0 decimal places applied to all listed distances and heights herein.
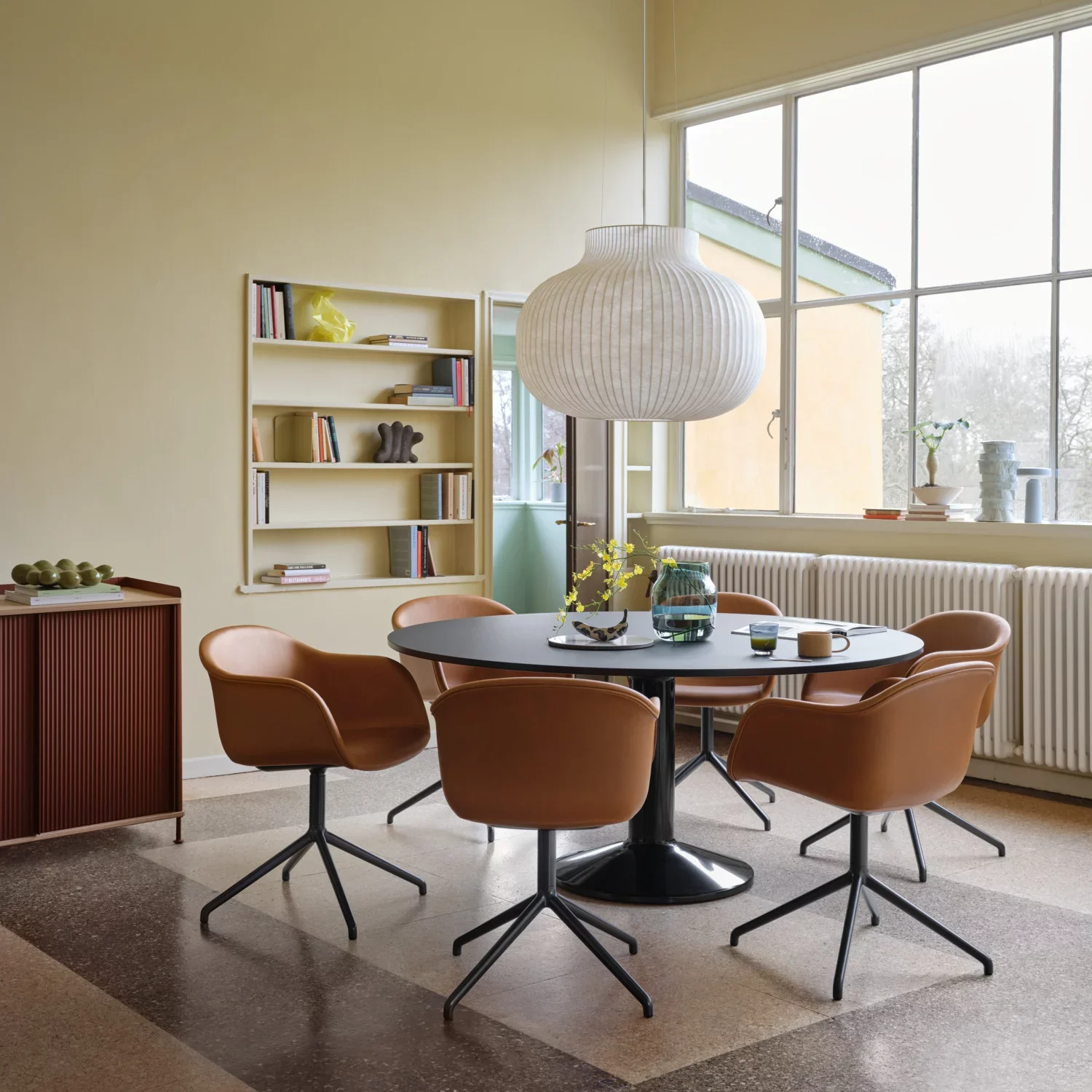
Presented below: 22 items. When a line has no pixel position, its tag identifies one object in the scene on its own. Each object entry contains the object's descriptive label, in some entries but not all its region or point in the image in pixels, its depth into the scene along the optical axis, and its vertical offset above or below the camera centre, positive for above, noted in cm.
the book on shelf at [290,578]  589 -27
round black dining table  348 -40
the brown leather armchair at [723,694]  482 -66
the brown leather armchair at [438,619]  473 -39
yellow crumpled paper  601 +96
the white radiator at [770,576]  620 -27
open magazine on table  420 -36
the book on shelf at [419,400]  629 +61
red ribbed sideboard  435 -70
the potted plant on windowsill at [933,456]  584 +31
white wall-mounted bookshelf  596 +41
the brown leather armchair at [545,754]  309 -58
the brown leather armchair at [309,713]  369 -60
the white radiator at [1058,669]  518 -61
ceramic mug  363 -35
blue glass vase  402 -26
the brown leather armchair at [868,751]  326 -61
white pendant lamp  391 +59
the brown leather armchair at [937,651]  419 -47
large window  559 +122
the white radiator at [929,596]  546 -33
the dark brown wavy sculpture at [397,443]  623 +39
